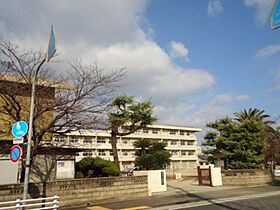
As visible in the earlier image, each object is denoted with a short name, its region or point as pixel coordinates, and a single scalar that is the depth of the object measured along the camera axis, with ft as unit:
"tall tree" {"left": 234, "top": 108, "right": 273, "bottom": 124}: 96.61
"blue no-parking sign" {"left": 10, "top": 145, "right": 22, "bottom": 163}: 27.66
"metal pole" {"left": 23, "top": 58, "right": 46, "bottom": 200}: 28.63
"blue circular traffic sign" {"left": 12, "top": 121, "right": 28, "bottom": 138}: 28.53
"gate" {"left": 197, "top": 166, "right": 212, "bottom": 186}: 68.72
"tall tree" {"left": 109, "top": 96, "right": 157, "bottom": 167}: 71.05
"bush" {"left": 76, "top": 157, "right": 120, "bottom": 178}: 60.39
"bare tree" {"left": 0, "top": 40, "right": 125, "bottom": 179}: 40.65
